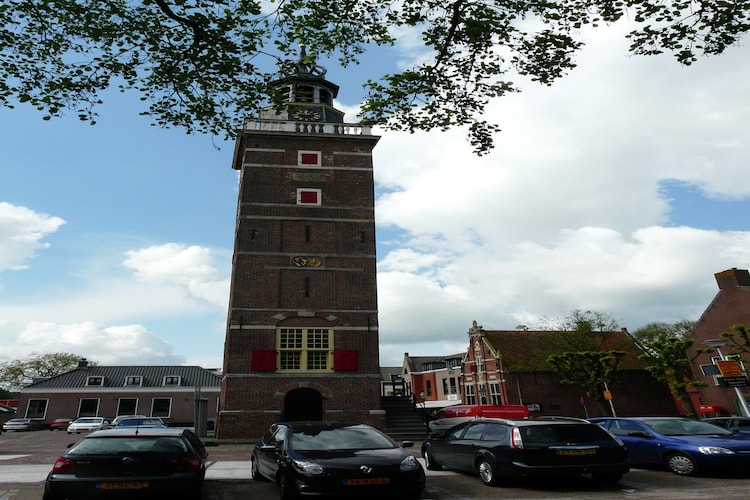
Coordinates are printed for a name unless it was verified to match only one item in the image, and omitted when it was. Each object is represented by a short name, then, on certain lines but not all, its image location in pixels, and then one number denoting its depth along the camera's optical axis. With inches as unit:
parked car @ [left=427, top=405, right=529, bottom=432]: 932.2
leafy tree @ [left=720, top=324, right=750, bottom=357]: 764.0
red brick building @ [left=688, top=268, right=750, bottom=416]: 1134.4
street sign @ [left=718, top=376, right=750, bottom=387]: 594.2
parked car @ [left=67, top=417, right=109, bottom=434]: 1315.2
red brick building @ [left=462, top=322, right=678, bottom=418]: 1429.6
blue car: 354.9
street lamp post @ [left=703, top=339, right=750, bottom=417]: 651.8
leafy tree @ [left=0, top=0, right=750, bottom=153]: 291.9
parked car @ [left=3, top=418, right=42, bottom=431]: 1567.3
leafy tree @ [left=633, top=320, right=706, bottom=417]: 972.7
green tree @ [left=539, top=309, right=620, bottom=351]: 1408.7
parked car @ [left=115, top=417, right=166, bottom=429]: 874.8
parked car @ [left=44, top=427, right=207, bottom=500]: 240.2
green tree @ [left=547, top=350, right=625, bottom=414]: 1151.0
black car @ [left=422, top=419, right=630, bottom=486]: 313.4
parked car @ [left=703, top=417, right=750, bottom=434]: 521.3
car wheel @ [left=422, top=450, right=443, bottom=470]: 412.1
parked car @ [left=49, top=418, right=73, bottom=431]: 1635.1
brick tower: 860.6
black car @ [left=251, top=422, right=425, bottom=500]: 251.8
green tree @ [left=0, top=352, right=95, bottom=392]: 2409.0
